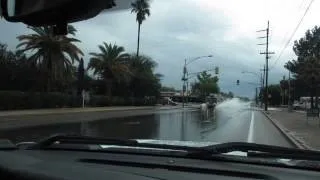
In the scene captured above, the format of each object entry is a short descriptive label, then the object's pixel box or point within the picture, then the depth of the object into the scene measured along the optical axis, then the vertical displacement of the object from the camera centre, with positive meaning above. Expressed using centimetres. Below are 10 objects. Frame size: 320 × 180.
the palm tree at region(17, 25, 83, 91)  2618 +421
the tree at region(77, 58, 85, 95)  3126 +147
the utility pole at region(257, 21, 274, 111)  3676 +621
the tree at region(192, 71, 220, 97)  7551 +257
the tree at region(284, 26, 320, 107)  4774 +935
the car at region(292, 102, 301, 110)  4238 -184
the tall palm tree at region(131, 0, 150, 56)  3812 +1158
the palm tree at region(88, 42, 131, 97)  3477 +383
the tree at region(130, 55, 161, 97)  4133 +231
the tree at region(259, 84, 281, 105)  6193 -27
